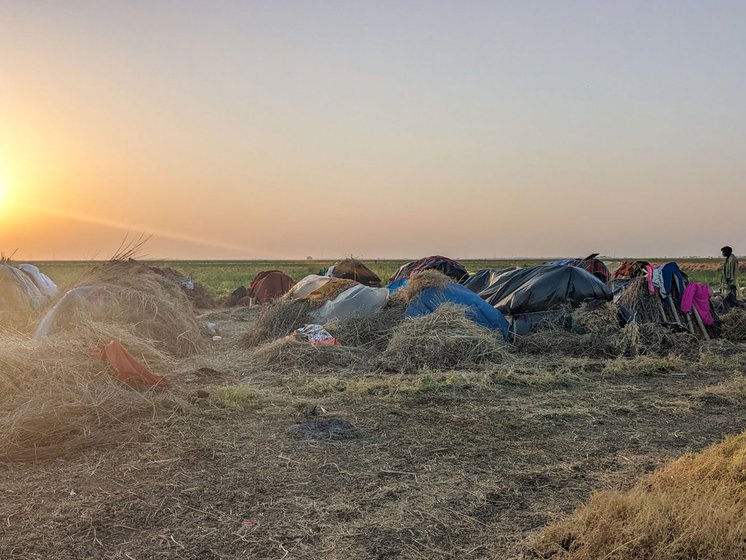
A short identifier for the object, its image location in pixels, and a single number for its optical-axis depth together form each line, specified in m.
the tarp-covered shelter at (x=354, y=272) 20.47
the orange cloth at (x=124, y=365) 6.76
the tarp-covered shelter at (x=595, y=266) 14.95
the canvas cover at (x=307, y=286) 13.80
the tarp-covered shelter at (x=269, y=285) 20.48
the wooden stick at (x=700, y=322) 11.79
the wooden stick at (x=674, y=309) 11.79
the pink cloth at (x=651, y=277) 11.91
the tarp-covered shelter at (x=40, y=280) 15.88
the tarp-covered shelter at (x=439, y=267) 17.83
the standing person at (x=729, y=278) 14.71
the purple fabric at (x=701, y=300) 12.05
